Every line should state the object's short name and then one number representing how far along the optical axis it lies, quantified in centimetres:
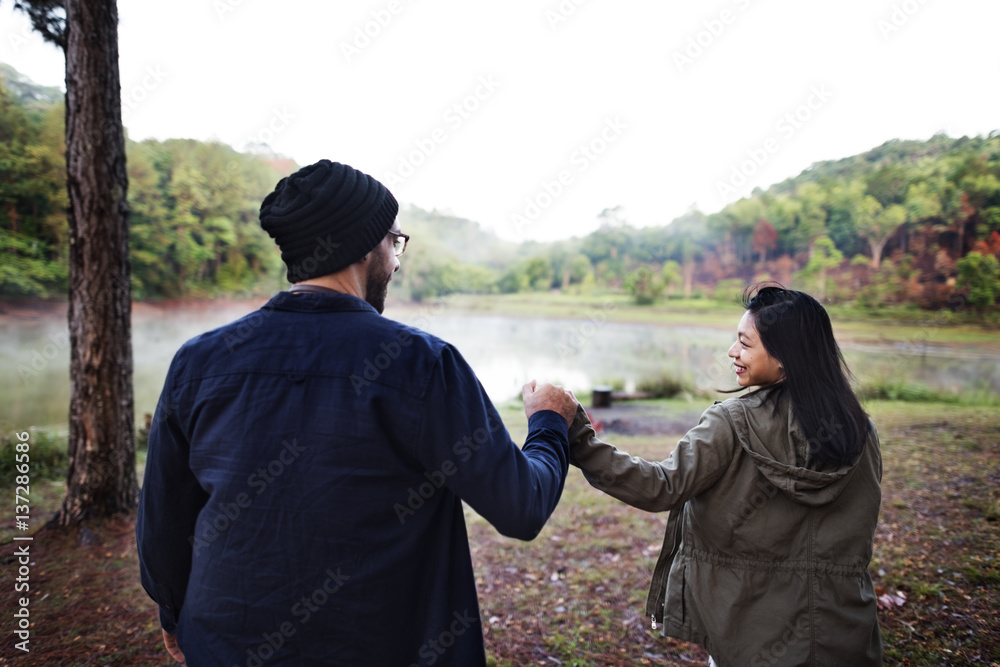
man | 126
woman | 177
